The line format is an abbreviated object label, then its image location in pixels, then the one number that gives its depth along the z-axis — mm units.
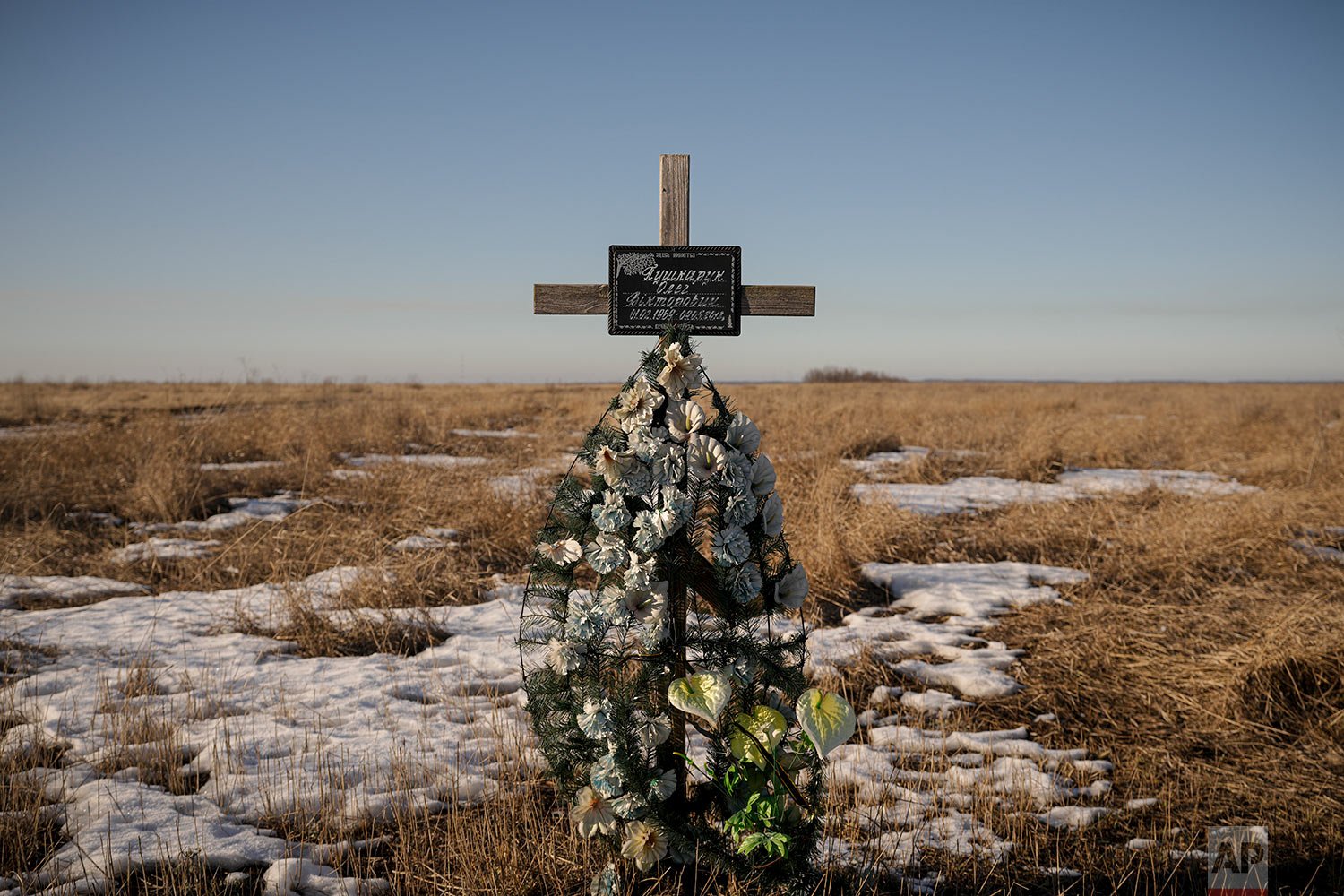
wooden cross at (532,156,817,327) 2574
